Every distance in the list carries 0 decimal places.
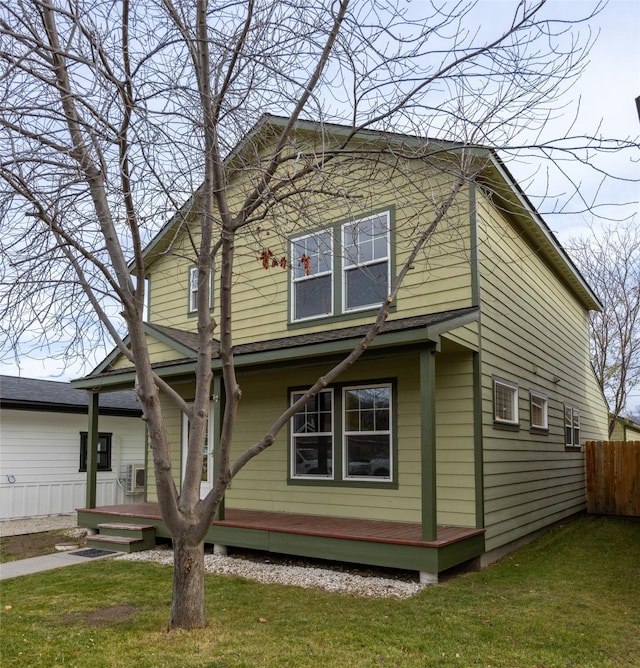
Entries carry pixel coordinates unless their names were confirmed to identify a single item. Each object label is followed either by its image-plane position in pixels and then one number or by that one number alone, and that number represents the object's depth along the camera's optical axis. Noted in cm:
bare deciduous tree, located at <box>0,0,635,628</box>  456
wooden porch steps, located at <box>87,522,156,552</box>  923
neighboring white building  1291
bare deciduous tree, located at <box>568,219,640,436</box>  2095
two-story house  769
